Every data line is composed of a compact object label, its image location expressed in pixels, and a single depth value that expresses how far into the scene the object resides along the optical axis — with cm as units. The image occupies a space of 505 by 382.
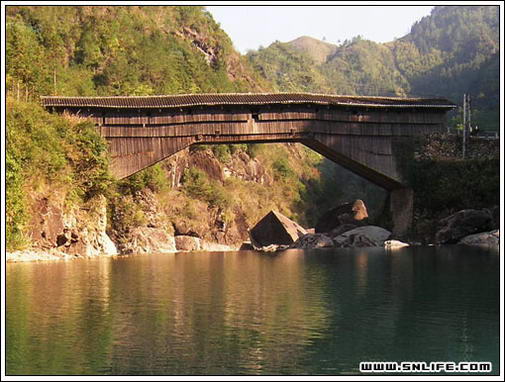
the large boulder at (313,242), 4838
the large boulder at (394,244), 4436
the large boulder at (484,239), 4104
